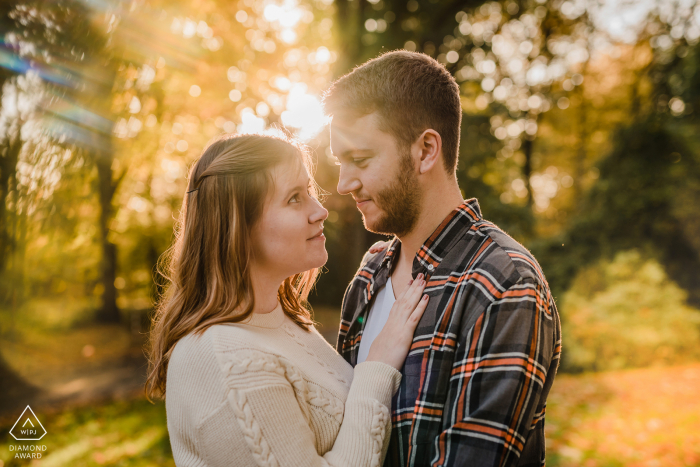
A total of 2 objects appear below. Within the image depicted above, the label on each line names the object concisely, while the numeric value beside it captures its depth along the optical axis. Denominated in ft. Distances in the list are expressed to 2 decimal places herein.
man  2.62
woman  2.66
